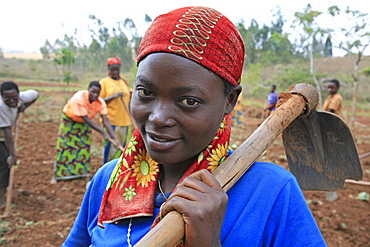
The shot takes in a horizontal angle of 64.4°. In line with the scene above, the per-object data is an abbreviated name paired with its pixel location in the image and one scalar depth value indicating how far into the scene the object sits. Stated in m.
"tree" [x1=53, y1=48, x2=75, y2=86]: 8.09
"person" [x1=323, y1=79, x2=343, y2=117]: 5.70
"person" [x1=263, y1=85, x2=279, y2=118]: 10.06
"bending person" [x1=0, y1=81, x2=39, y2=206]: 4.00
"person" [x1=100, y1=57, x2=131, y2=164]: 5.17
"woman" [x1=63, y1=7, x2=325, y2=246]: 0.81
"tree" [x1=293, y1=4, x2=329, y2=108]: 8.20
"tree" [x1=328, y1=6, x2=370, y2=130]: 7.38
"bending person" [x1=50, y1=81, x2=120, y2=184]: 4.67
